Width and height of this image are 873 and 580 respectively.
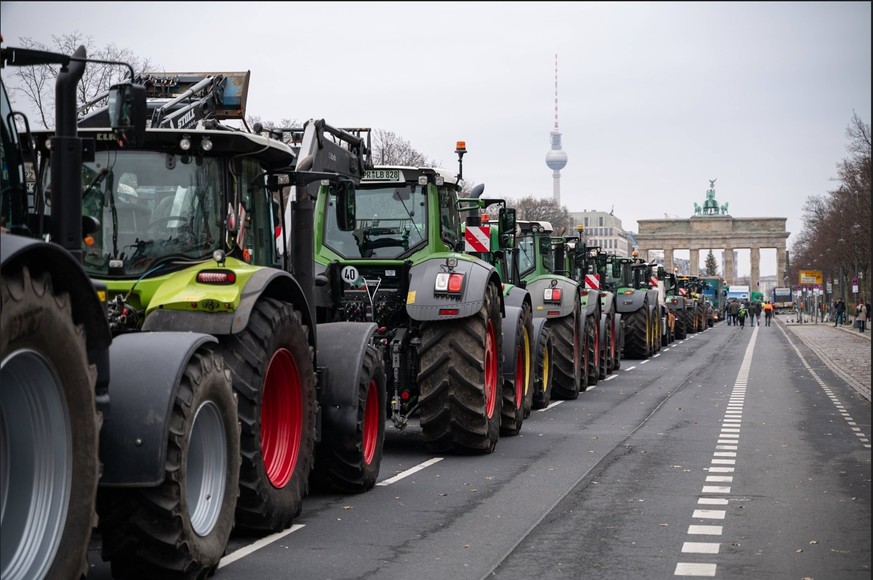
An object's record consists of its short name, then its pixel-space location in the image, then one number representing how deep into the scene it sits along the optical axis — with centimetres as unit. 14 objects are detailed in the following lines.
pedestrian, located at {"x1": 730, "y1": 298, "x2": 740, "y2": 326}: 8602
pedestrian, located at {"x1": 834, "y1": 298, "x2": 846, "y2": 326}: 7356
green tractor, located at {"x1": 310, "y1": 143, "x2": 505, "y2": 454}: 1247
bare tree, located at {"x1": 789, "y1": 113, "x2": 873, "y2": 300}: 4419
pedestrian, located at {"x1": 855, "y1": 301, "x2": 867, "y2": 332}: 5948
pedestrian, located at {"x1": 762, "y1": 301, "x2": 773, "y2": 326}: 8350
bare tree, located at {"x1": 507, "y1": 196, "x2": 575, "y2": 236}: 7606
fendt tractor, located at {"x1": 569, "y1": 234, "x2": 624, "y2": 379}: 2675
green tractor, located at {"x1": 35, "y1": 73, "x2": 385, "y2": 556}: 764
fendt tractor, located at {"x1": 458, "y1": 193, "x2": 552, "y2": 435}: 1473
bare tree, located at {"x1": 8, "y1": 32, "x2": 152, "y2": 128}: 1897
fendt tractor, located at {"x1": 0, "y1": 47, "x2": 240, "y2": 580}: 523
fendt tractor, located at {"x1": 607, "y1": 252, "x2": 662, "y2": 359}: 3538
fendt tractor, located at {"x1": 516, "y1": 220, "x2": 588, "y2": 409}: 2095
